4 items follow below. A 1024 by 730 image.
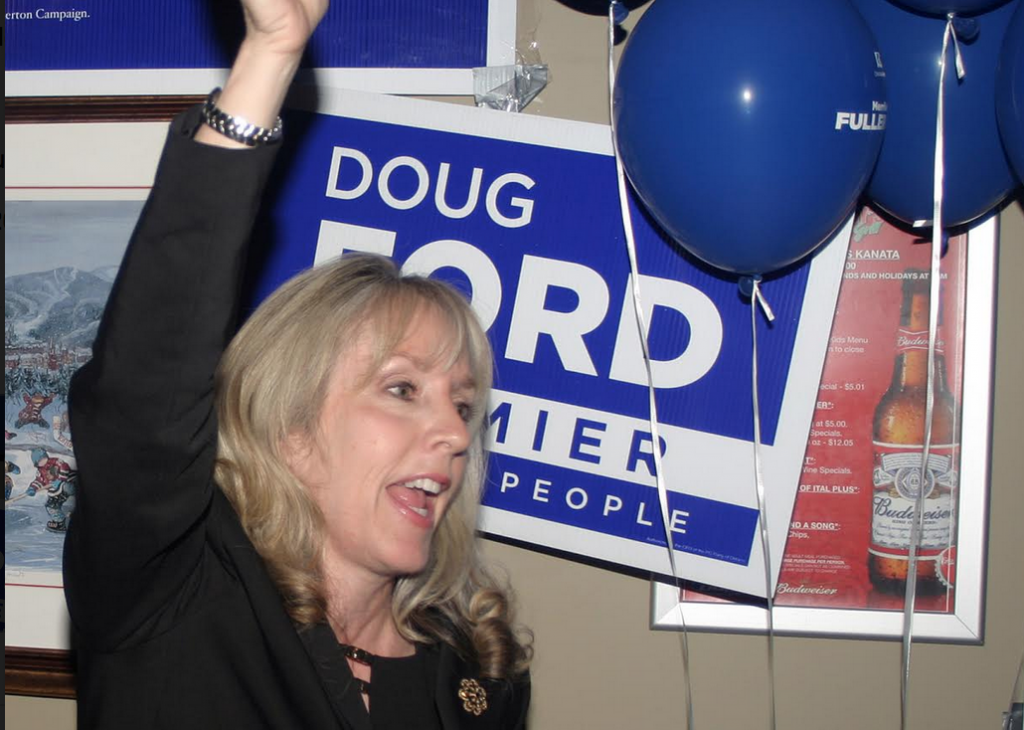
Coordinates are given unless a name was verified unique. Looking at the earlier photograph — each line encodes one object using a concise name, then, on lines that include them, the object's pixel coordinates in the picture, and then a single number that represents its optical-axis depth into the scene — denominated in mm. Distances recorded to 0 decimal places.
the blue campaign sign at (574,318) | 1645
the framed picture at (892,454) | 1715
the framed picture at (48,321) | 1946
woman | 884
